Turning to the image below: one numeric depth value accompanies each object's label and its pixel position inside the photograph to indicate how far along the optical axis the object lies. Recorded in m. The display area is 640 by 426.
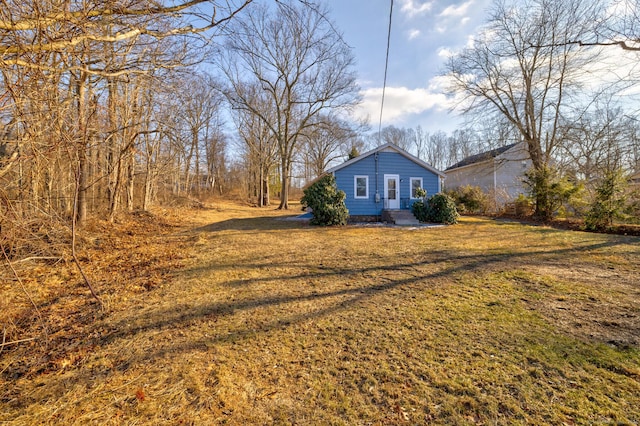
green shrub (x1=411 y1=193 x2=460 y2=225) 12.29
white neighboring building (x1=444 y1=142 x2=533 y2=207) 17.17
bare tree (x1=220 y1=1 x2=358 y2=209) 18.84
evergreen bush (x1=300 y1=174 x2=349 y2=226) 11.83
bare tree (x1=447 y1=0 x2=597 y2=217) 13.50
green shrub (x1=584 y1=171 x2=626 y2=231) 9.27
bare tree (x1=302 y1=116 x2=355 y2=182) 32.88
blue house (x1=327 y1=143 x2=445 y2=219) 13.38
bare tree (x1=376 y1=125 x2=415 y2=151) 43.41
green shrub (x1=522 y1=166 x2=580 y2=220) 12.15
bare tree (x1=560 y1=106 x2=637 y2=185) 14.10
